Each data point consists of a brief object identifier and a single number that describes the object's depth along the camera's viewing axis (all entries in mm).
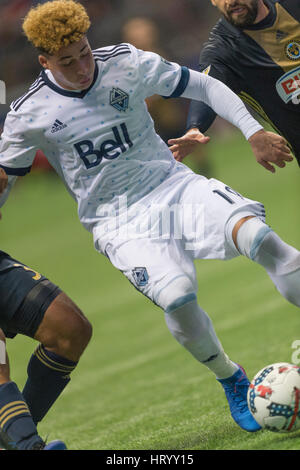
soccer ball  7039
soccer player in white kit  7312
